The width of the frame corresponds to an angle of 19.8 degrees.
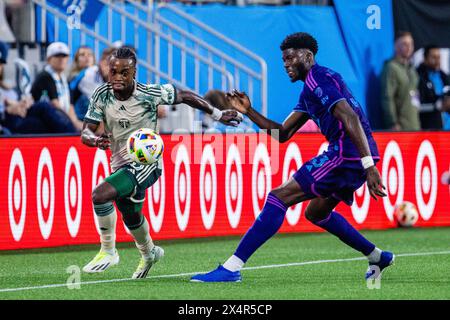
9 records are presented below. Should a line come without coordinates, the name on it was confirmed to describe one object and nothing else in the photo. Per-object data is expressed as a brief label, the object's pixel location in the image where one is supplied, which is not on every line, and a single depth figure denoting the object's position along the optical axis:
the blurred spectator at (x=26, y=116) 16.25
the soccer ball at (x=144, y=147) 10.95
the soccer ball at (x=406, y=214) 17.42
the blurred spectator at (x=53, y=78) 16.77
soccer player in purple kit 10.74
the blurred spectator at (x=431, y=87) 20.12
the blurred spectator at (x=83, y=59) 17.27
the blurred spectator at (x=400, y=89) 19.52
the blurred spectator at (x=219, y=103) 16.66
